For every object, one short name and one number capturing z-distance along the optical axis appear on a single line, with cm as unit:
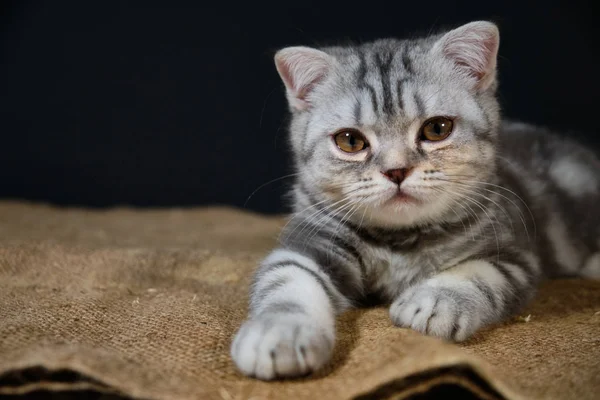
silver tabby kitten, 41
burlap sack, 35
